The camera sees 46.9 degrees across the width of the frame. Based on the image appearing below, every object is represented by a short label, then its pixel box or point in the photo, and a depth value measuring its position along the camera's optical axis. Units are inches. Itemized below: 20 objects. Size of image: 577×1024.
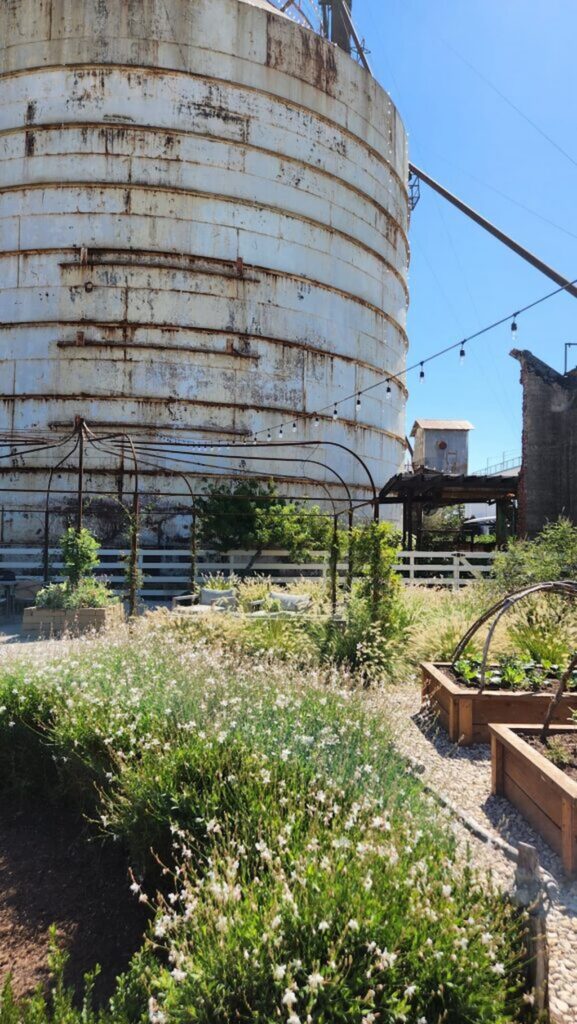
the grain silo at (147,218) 737.6
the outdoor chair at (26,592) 575.5
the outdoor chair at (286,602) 399.3
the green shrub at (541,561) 426.3
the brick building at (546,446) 750.5
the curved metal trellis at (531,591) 213.9
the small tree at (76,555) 454.9
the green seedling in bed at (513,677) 235.3
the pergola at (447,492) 782.5
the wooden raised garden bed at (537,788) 138.7
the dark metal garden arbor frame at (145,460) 717.9
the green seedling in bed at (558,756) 163.6
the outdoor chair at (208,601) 406.0
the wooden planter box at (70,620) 421.4
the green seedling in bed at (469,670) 243.0
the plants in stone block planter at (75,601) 425.7
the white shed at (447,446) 1417.3
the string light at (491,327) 286.5
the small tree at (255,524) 701.9
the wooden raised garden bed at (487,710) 221.6
